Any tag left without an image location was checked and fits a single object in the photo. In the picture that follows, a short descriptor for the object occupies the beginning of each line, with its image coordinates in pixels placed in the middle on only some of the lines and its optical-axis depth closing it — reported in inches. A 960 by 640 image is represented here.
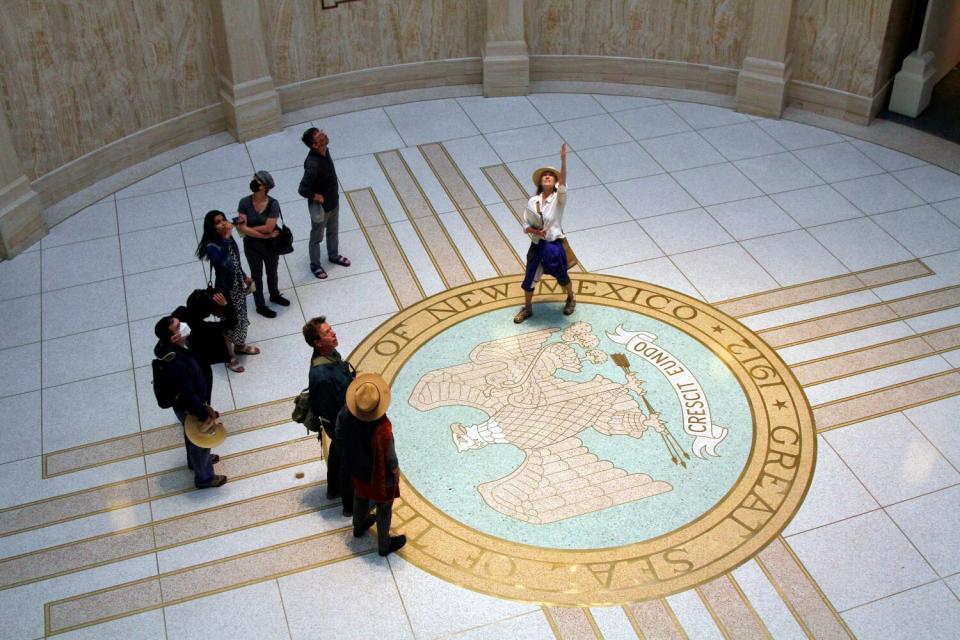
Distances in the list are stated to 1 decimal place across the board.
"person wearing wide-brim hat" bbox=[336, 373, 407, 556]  205.5
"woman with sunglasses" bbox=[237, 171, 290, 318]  284.7
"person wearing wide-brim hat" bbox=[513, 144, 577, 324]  285.0
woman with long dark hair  267.3
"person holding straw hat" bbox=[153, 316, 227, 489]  224.5
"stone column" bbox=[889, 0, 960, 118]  398.3
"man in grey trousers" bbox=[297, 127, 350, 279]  300.8
